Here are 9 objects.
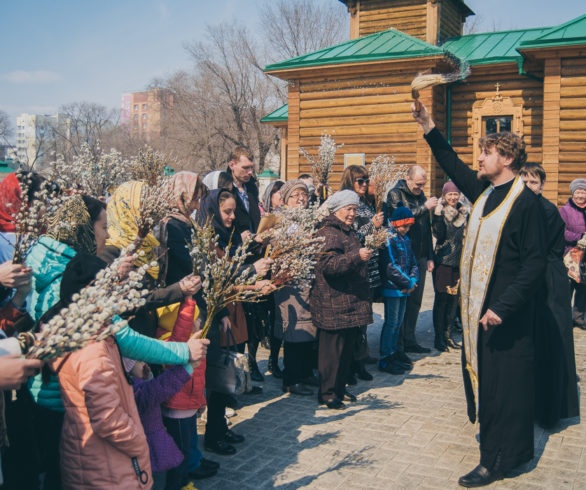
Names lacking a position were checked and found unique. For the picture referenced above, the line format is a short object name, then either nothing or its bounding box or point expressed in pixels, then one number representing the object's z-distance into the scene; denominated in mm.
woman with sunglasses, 5944
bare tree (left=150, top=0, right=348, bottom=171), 38750
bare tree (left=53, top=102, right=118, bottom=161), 43016
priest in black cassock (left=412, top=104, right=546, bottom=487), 3748
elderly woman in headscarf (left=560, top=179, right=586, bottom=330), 7816
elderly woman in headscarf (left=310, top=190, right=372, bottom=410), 5098
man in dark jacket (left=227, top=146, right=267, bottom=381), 5691
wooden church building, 12773
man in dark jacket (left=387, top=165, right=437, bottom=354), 6664
